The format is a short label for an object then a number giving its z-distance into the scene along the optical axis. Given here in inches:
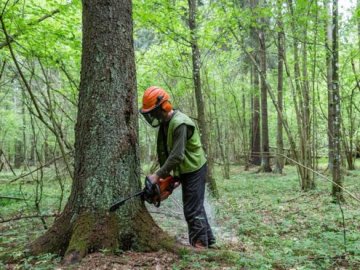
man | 154.3
